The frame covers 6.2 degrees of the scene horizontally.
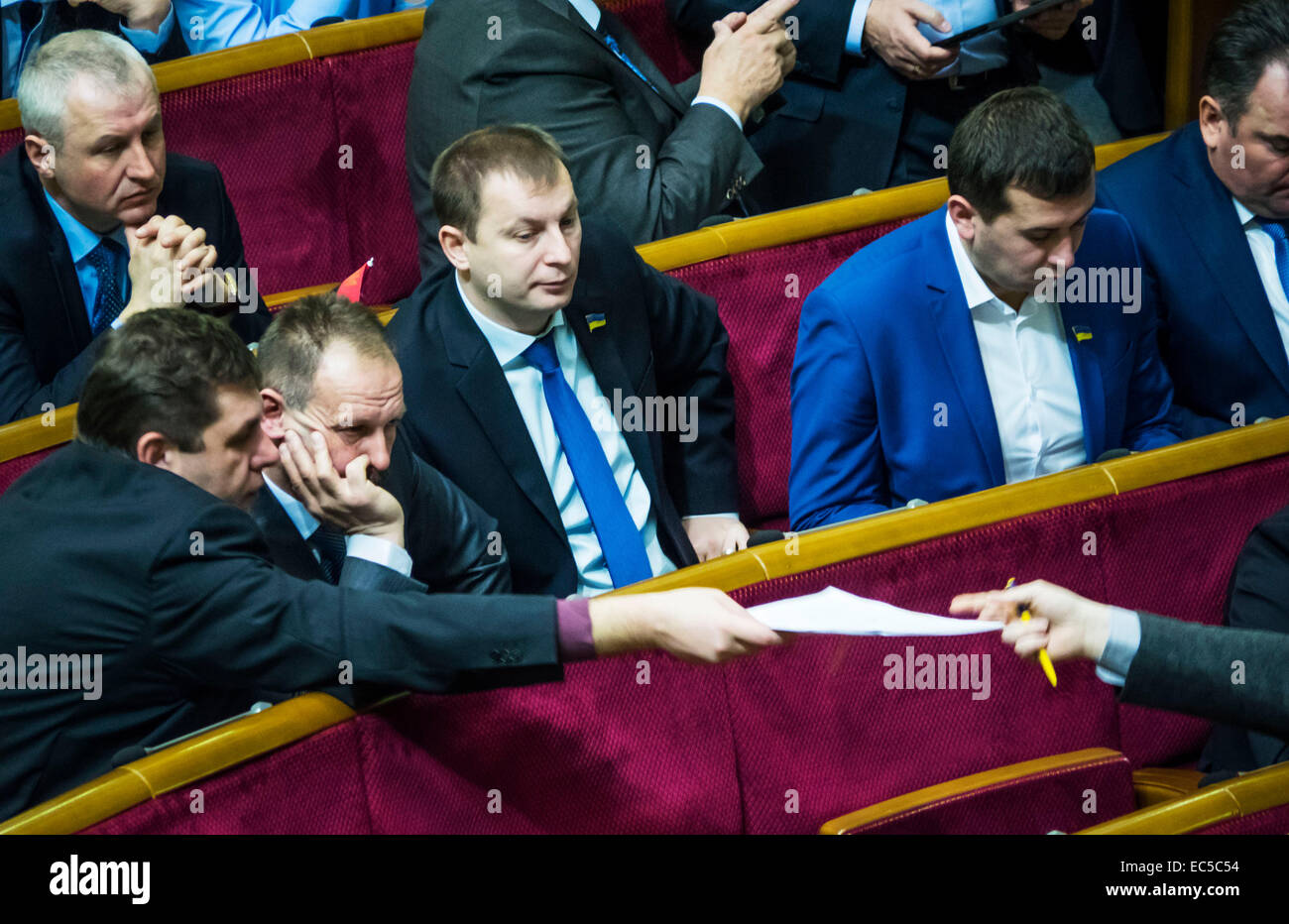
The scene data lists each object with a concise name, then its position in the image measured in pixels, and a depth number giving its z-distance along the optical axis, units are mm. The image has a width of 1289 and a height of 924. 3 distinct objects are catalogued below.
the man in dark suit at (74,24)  13981
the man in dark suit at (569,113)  13741
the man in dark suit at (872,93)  13952
